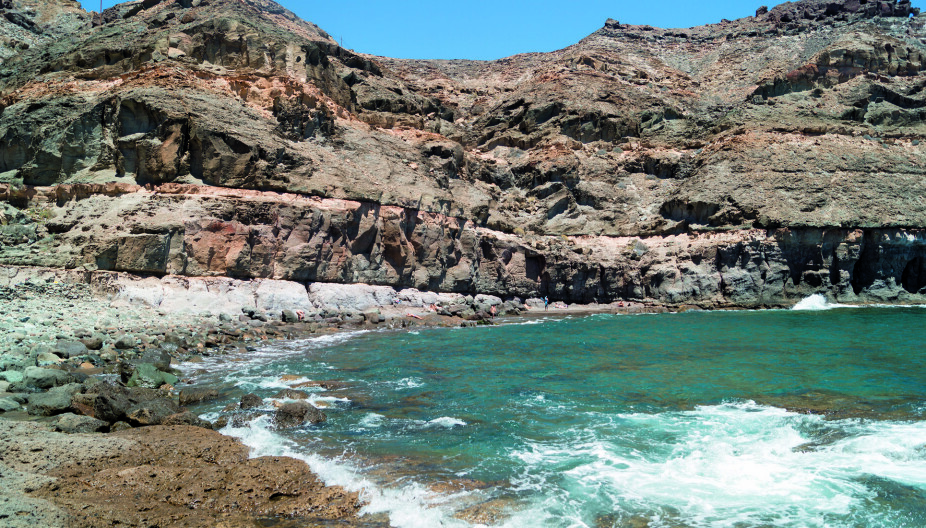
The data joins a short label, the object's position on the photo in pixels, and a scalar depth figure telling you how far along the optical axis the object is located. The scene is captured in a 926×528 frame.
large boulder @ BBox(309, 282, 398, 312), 30.08
